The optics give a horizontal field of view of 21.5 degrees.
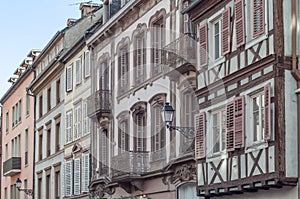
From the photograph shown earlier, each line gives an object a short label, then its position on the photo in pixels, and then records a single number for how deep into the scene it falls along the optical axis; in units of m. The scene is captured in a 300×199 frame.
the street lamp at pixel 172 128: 22.42
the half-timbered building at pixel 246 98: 18.92
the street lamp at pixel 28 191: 47.79
